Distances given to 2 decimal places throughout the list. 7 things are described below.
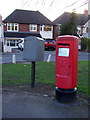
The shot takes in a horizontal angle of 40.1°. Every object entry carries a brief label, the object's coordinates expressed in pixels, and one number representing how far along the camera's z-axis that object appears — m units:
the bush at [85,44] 22.16
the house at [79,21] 27.94
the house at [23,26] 24.36
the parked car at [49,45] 20.98
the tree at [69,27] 23.30
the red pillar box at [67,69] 3.08
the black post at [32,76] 3.78
